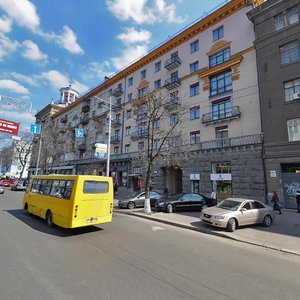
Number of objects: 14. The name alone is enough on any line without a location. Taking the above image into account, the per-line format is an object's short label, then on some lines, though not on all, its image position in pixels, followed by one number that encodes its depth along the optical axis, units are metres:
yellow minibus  8.91
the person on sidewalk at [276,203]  15.62
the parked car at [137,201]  17.98
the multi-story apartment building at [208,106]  21.52
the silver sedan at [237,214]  10.34
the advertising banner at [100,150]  21.31
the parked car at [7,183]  46.28
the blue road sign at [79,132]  25.46
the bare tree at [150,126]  15.84
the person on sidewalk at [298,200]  16.16
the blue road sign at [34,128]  27.23
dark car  15.97
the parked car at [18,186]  35.94
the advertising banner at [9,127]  19.32
